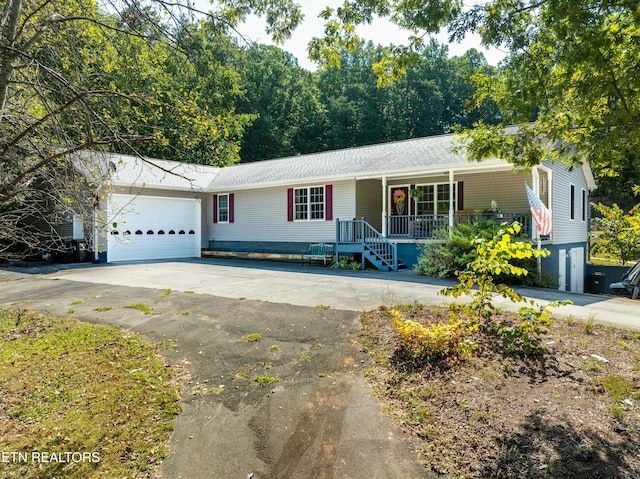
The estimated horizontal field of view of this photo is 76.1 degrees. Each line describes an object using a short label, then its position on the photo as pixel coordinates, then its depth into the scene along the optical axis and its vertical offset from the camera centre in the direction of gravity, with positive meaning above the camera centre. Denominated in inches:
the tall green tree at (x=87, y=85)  154.6 +65.1
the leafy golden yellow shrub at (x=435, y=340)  177.2 -48.3
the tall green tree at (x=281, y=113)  1391.5 +425.6
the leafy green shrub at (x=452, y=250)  427.8 -20.2
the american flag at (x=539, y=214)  382.9 +16.1
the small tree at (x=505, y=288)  180.1 -27.3
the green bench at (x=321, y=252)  594.2 -29.7
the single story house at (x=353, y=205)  526.0 +41.9
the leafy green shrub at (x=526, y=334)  177.3 -46.8
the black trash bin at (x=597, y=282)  653.3 -82.6
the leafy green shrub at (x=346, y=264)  549.2 -43.5
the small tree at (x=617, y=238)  653.3 -12.1
